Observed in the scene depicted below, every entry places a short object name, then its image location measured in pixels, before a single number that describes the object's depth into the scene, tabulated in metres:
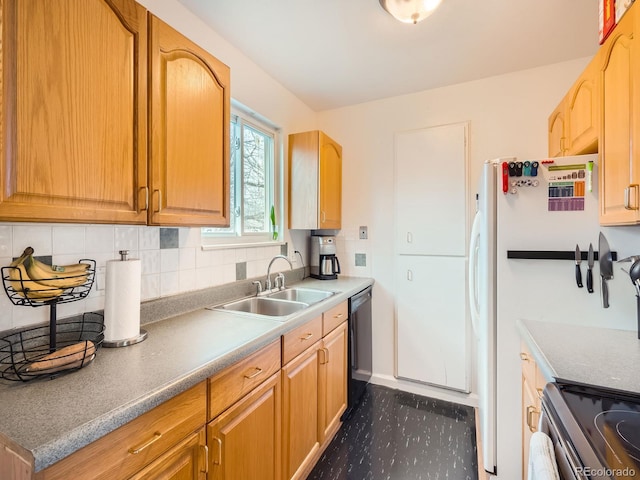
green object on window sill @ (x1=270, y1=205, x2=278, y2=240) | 2.37
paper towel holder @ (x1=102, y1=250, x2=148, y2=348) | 1.06
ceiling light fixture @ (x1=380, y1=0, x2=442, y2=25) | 1.43
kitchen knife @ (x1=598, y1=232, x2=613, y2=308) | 1.31
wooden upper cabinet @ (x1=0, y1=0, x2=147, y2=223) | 0.75
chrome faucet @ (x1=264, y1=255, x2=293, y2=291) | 2.05
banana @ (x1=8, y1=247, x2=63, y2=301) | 0.88
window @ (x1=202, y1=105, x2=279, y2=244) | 2.02
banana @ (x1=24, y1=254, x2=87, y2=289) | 0.90
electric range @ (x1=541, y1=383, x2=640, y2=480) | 0.61
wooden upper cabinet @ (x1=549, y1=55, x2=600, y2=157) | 1.35
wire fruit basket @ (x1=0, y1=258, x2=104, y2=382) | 0.84
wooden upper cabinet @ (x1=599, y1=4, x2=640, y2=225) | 1.03
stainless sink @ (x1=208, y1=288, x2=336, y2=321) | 1.76
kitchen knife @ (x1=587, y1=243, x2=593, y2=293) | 1.34
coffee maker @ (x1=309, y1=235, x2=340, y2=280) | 2.59
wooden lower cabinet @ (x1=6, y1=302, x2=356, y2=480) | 0.69
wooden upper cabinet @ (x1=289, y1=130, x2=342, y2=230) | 2.35
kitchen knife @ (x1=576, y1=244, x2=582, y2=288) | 1.36
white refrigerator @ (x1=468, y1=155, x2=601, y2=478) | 1.38
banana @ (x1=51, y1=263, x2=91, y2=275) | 0.98
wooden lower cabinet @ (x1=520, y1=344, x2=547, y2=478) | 1.14
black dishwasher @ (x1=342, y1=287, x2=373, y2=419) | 2.14
